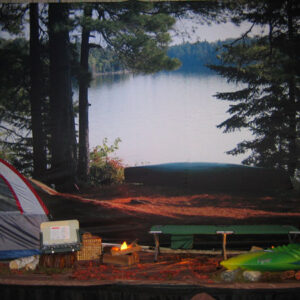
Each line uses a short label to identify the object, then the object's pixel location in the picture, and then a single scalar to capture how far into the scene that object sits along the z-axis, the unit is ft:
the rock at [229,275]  13.29
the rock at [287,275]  13.24
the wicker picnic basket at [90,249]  15.83
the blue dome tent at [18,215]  15.76
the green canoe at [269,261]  13.56
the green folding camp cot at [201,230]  14.99
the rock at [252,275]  13.26
